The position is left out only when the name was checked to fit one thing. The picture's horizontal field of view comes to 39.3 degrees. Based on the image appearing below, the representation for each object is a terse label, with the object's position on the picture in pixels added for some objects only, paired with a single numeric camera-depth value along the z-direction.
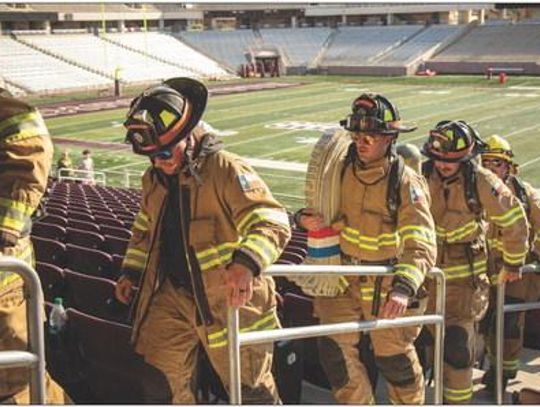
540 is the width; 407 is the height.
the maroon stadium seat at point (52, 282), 4.59
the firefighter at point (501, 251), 5.24
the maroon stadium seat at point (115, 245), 6.19
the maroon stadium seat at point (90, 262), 5.34
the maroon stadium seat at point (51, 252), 5.56
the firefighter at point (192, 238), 3.26
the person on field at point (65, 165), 17.28
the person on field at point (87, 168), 16.61
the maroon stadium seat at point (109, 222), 7.91
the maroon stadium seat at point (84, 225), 7.21
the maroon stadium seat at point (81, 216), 8.14
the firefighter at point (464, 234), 4.54
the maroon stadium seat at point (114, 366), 3.40
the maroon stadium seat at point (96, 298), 4.29
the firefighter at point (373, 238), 3.90
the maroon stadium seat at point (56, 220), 7.34
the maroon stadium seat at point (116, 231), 6.98
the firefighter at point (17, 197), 3.03
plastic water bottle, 3.72
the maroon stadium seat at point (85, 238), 6.36
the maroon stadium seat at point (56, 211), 8.34
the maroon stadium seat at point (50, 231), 6.55
